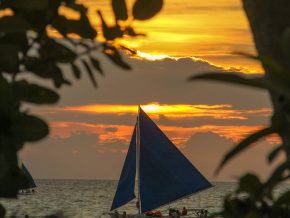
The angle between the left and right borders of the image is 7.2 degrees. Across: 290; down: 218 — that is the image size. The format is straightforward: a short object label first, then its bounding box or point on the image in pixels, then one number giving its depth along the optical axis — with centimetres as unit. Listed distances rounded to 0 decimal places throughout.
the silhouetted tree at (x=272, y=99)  912
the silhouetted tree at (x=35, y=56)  1068
